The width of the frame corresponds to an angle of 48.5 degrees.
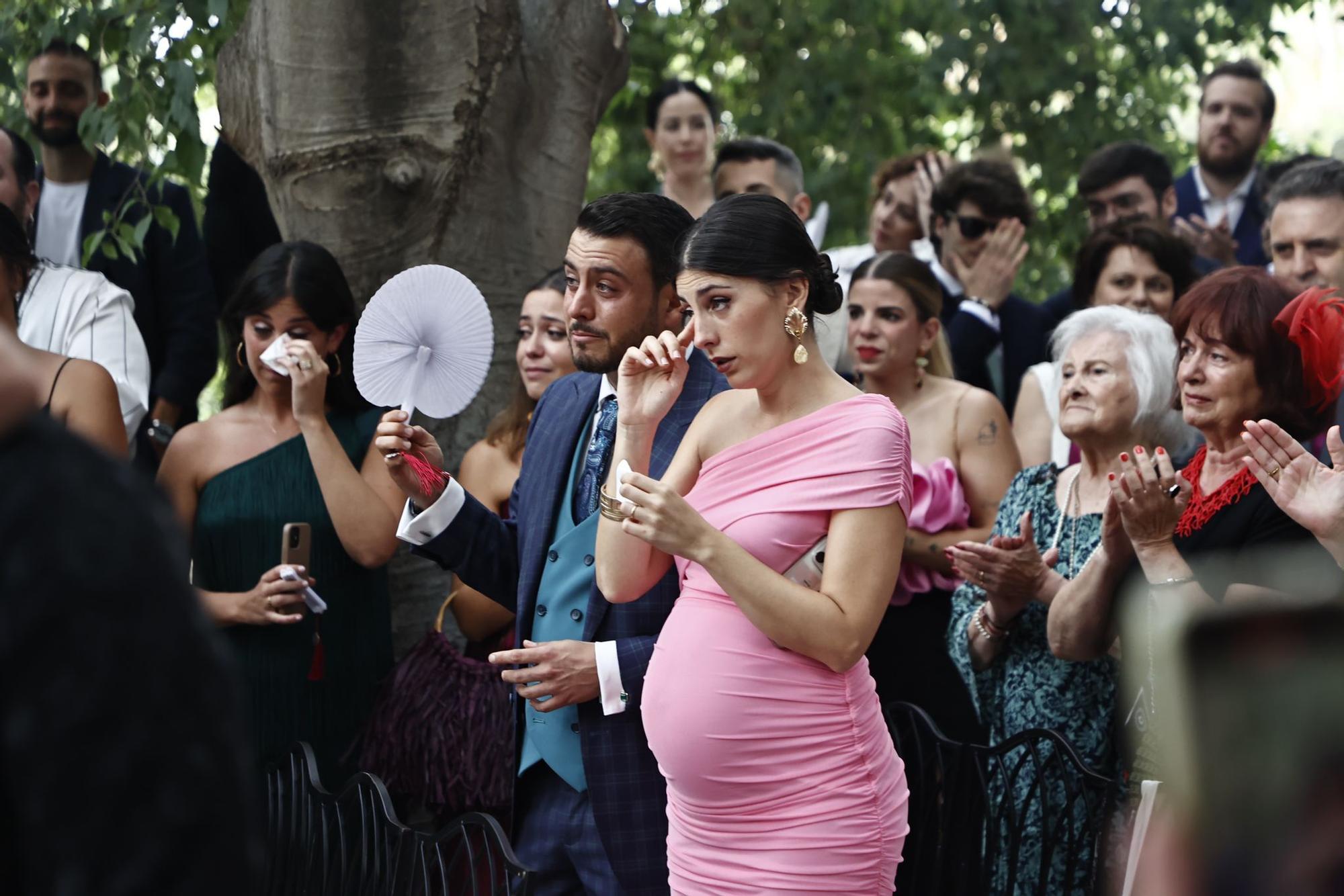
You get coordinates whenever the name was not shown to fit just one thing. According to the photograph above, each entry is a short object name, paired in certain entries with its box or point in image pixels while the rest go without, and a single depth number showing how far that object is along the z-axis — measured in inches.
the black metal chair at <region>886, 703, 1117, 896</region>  123.7
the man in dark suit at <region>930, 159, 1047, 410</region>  199.0
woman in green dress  150.1
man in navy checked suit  116.1
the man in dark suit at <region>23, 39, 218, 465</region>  201.8
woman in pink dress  101.3
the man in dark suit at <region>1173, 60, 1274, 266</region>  226.7
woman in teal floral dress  141.5
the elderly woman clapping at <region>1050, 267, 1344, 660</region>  123.0
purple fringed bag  143.2
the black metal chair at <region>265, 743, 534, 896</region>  109.5
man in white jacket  164.7
